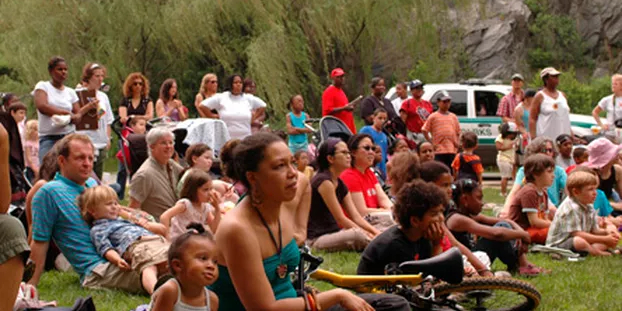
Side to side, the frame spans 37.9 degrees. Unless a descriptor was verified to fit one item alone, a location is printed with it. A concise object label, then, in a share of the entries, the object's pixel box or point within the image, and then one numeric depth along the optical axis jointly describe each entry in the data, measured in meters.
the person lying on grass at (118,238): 6.08
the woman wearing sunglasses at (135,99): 11.55
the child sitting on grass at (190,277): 4.35
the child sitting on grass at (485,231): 6.67
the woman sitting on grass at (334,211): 7.96
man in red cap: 13.38
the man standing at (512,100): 15.06
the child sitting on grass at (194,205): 6.88
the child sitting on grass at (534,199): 8.05
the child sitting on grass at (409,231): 5.23
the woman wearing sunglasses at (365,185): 8.47
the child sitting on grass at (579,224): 7.88
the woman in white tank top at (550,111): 11.93
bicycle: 4.53
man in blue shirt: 6.19
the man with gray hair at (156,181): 7.32
